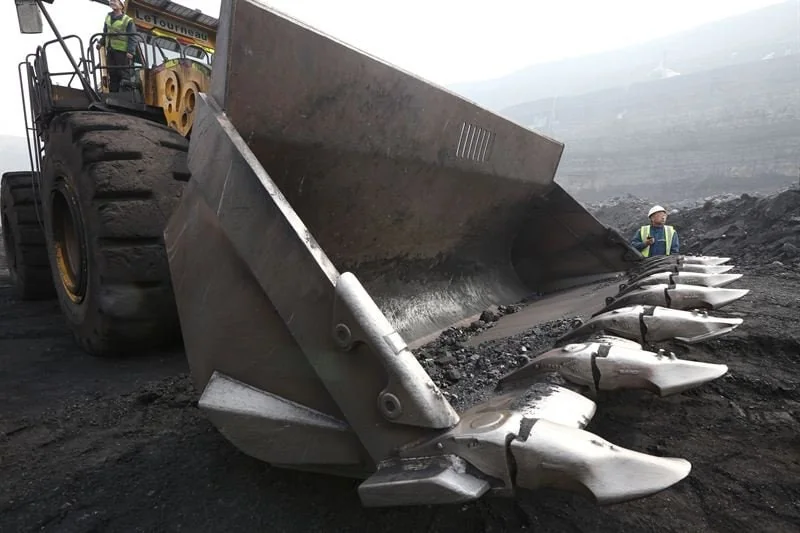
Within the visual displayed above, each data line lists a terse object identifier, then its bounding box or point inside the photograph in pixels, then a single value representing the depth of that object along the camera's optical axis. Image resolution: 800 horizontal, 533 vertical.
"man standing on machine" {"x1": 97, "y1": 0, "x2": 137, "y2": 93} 3.87
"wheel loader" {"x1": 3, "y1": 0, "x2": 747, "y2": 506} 1.10
